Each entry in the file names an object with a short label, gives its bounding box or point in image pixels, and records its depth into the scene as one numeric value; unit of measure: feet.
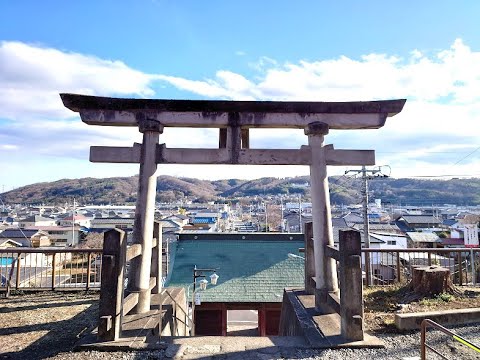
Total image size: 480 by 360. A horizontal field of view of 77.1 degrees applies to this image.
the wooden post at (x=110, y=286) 12.69
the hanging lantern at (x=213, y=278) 28.91
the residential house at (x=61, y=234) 136.81
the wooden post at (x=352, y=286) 12.94
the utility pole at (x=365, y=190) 53.72
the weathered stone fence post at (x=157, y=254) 19.49
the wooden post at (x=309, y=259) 19.72
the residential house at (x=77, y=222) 183.15
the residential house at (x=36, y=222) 183.62
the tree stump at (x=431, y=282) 19.80
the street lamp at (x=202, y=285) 27.84
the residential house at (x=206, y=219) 186.85
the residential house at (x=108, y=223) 166.98
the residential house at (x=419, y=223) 172.65
